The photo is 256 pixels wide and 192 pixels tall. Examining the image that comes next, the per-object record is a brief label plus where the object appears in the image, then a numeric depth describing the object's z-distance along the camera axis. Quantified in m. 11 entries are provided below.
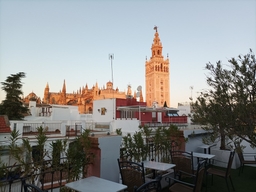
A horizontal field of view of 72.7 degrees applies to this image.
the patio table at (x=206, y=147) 6.62
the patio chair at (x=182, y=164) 4.46
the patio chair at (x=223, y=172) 4.25
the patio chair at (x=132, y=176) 3.09
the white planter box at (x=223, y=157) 6.66
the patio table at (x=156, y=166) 3.58
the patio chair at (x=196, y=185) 3.02
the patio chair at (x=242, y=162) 6.13
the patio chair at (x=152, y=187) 2.00
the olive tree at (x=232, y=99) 3.48
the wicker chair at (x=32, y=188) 1.88
